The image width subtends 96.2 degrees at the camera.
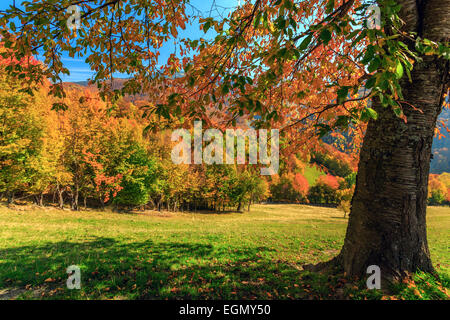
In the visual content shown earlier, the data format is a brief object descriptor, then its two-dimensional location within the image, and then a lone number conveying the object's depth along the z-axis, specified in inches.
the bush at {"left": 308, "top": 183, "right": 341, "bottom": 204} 2925.7
